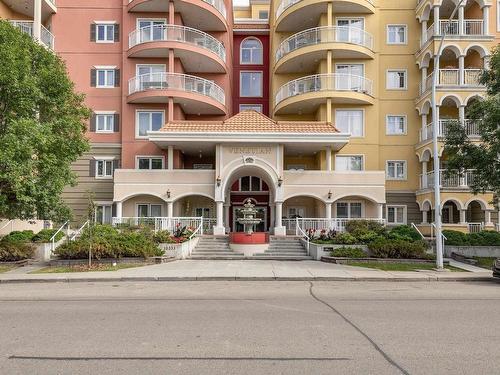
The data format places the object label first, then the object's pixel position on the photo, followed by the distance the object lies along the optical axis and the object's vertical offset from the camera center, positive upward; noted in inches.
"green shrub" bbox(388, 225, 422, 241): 800.5 -42.8
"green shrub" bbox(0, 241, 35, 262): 697.6 -63.2
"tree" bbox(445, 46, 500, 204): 682.2 +113.1
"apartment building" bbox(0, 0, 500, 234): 1045.8 +295.1
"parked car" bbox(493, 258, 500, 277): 552.4 -73.0
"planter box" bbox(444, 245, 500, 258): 826.8 -74.8
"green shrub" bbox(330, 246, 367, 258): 740.0 -70.4
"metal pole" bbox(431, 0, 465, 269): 645.3 +14.5
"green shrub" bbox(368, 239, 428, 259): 730.2 -64.5
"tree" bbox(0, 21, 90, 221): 589.3 +125.3
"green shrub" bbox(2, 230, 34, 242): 765.3 -43.6
